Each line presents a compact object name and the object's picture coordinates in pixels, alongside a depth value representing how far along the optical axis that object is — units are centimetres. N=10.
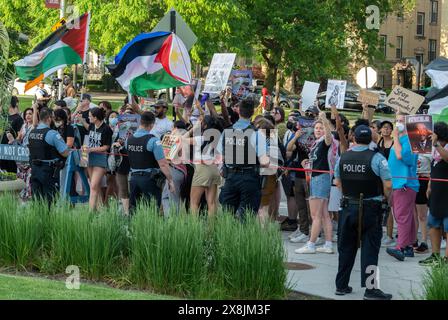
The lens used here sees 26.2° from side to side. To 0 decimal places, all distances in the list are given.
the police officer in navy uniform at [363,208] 1046
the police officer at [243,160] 1228
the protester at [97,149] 1526
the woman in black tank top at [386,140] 1403
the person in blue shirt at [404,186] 1308
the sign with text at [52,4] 3017
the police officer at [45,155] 1406
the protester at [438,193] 1213
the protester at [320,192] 1327
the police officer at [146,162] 1300
